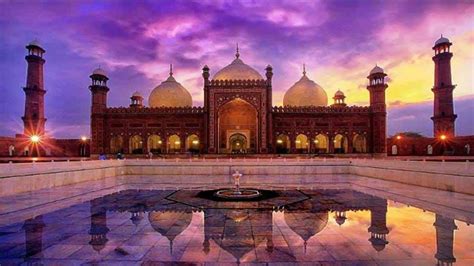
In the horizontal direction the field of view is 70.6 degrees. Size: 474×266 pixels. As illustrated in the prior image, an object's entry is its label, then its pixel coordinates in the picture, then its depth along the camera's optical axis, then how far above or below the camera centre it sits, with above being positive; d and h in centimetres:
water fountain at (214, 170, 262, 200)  829 -129
